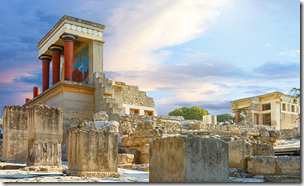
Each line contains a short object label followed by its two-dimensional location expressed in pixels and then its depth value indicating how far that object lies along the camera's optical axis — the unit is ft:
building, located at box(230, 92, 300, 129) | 114.42
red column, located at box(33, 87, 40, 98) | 73.56
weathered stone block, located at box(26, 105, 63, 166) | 23.75
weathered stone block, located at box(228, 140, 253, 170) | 19.04
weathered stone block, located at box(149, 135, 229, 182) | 11.81
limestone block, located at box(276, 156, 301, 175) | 16.58
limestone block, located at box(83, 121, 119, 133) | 34.04
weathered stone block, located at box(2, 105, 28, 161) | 29.94
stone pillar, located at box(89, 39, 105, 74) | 58.70
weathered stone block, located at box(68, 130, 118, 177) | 17.95
